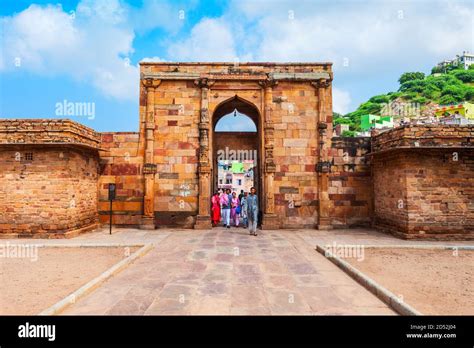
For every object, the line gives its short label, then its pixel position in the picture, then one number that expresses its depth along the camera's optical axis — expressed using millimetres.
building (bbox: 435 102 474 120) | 49469
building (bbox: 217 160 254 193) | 51222
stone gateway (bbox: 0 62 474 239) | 12320
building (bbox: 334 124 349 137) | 55281
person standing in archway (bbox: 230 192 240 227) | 13258
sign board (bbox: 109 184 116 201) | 11250
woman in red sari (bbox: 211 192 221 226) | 12797
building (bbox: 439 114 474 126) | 36156
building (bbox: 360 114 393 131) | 56697
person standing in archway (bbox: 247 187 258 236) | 10695
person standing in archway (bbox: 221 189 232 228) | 12756
